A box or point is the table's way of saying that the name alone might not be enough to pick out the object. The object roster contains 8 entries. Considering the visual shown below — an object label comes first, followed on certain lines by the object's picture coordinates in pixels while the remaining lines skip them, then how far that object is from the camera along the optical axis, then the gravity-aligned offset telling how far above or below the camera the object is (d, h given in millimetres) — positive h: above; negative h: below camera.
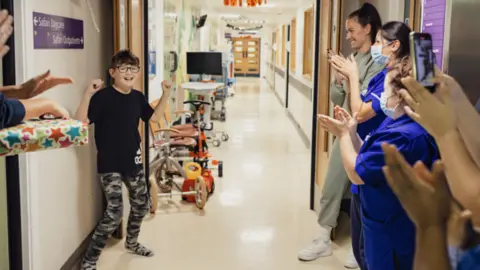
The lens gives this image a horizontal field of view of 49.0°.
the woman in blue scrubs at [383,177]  1884 -410
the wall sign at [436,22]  2545 +224
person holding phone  1139 -139
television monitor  9117 +18
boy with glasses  3322 -472
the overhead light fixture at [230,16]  16328 +1539
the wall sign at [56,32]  2752 +174
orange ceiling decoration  8688 +1076
